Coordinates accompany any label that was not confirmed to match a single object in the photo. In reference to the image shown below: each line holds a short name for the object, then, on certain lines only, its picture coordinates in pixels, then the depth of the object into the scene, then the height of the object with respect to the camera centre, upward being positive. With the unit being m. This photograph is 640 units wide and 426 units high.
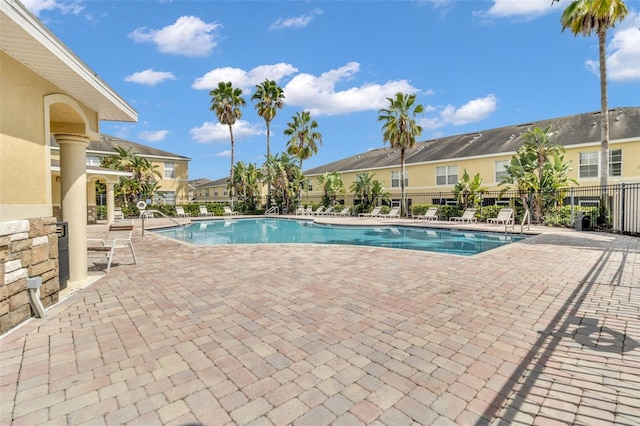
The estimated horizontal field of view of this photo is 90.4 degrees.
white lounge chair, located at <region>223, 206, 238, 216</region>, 34.44 -0.38
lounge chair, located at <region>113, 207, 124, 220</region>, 24.97 -0.32
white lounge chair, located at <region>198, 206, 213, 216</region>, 32.97 -0.32
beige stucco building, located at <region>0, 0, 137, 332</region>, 3.86 +1.06
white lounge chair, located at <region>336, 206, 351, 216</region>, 31.86 -0.47
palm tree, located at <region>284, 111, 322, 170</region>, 35.56 +8.12
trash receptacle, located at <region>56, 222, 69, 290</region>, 5.58 -0.72
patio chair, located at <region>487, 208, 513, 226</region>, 19.16 -0.69
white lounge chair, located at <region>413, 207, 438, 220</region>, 24.63 -0.65
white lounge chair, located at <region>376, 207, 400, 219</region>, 27.57 -0.68
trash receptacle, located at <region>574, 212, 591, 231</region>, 15.55 -0.96
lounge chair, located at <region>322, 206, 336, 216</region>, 32.41 -0.49
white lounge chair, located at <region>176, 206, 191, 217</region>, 31.77 -0.28
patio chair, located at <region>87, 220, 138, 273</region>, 7.09 -0.95
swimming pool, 14.02 -1.59
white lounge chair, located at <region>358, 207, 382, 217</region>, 28.39 -0.58
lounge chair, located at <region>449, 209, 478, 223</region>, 21.78 -0.75
